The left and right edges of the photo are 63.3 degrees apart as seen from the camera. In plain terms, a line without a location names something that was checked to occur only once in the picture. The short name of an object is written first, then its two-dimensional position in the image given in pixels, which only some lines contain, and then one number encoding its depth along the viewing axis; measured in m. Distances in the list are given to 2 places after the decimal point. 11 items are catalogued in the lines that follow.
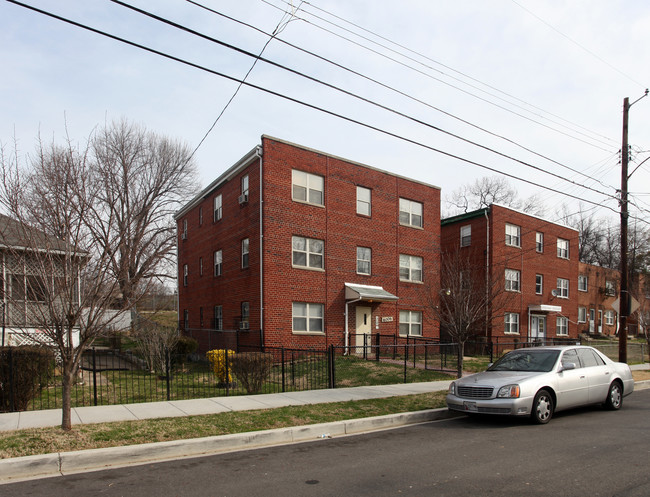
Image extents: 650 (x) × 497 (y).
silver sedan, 9.38
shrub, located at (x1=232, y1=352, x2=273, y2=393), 12.52
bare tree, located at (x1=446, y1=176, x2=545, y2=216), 58.59
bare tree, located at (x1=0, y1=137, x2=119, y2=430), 7.58
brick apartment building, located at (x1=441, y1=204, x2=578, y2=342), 30.67
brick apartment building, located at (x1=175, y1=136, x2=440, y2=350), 21.59
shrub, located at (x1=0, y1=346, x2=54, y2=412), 9.83
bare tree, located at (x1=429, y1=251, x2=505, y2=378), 15.59
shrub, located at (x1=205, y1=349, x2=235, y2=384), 14.05
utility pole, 18.88
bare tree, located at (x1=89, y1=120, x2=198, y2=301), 36.97
